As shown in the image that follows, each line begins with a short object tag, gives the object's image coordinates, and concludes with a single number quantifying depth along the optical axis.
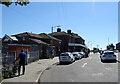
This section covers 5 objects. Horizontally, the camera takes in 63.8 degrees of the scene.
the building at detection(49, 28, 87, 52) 30.93
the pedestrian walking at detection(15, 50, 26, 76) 6.78
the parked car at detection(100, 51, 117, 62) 13.42
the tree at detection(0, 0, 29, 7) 4.32
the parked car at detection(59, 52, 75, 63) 12.78
